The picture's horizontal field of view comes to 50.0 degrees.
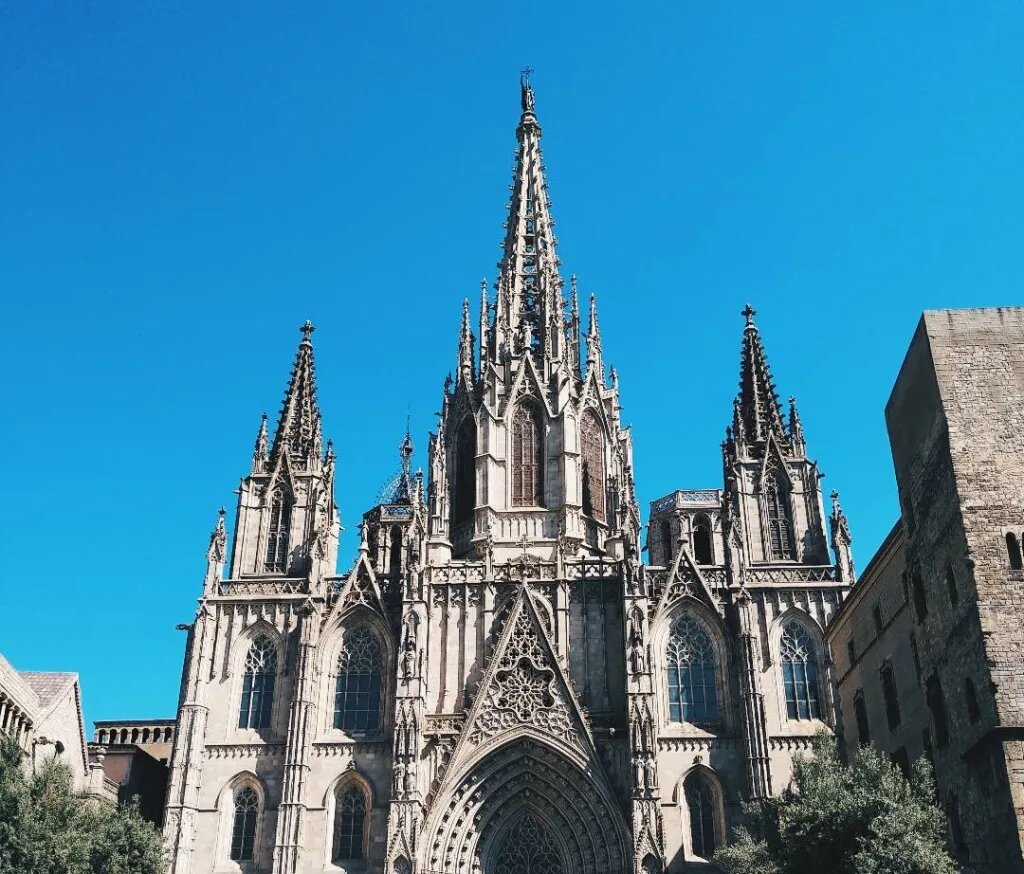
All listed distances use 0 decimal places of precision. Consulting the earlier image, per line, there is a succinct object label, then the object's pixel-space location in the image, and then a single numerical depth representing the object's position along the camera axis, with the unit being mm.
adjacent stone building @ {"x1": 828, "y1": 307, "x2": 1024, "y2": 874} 23734
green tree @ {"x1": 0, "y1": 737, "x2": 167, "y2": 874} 28453
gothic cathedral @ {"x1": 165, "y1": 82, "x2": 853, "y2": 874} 42125
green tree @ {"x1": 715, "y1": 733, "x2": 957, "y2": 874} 24547
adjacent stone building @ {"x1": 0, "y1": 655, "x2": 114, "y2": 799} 38188
